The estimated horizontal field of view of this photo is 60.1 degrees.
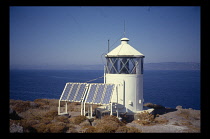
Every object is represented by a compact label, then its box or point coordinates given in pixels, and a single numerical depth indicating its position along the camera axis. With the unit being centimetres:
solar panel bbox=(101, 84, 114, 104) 1474
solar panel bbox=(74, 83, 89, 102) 1634
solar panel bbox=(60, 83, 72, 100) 1692
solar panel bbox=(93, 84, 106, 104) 1519
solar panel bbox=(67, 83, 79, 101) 1673
